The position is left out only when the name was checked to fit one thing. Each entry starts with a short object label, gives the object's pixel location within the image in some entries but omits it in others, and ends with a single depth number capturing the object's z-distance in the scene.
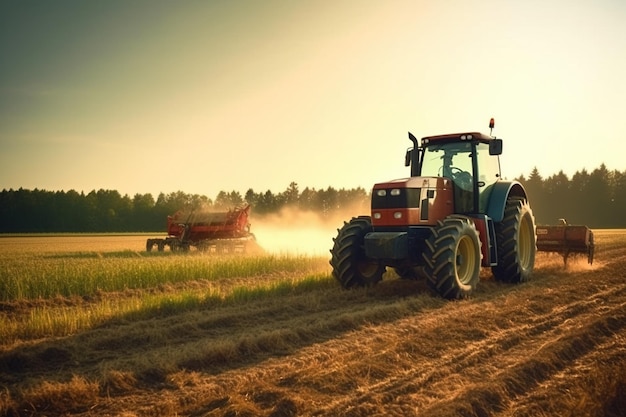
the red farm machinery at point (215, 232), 19.89
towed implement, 13.27
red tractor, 8.64
